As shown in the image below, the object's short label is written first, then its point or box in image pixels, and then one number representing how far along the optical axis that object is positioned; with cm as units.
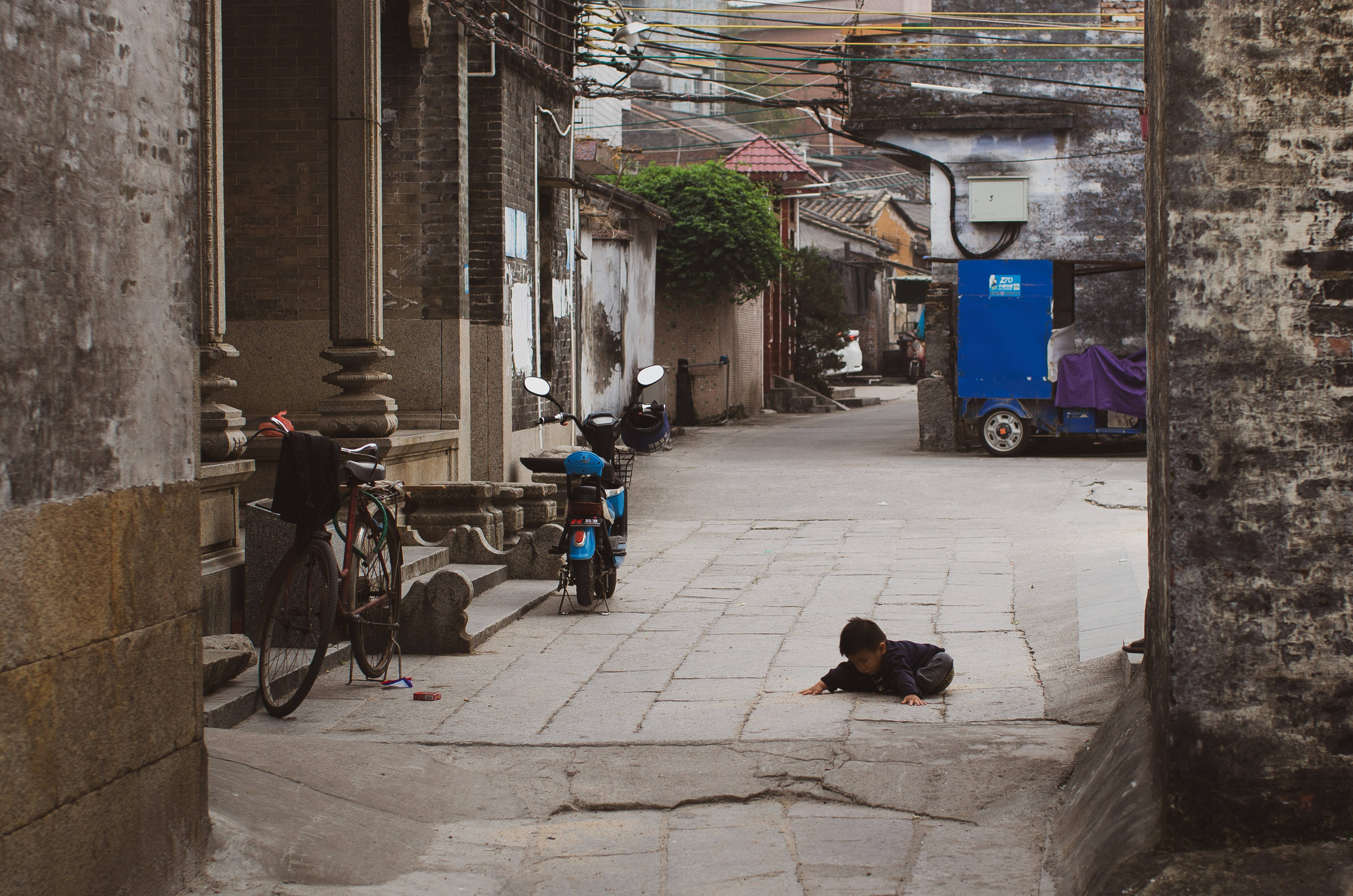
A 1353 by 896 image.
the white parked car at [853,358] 3816
